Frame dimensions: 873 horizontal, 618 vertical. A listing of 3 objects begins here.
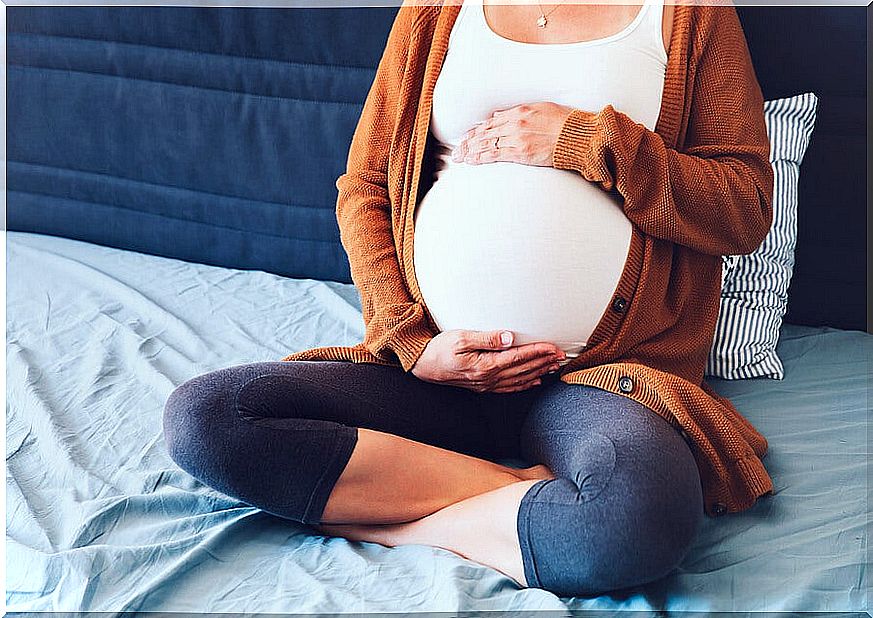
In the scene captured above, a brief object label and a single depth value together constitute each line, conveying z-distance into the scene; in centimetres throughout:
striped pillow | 140
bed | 94
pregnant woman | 100
